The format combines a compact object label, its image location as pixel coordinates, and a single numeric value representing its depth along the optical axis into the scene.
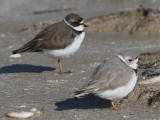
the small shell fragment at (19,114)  12.00
